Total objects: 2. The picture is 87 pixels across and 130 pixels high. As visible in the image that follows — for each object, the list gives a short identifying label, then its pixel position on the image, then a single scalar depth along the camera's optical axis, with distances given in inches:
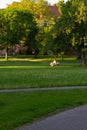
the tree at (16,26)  3282.5
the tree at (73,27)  2191.2
